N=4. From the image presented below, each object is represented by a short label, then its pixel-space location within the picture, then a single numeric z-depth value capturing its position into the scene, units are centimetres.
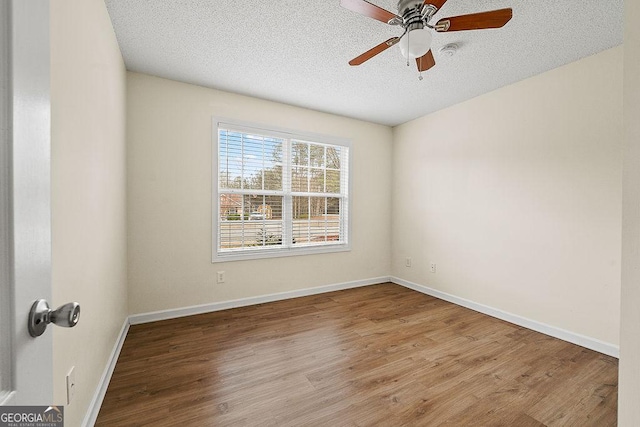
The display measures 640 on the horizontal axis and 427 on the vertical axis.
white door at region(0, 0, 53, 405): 46
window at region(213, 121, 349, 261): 319
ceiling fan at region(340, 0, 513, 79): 147
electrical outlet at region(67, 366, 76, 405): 118
